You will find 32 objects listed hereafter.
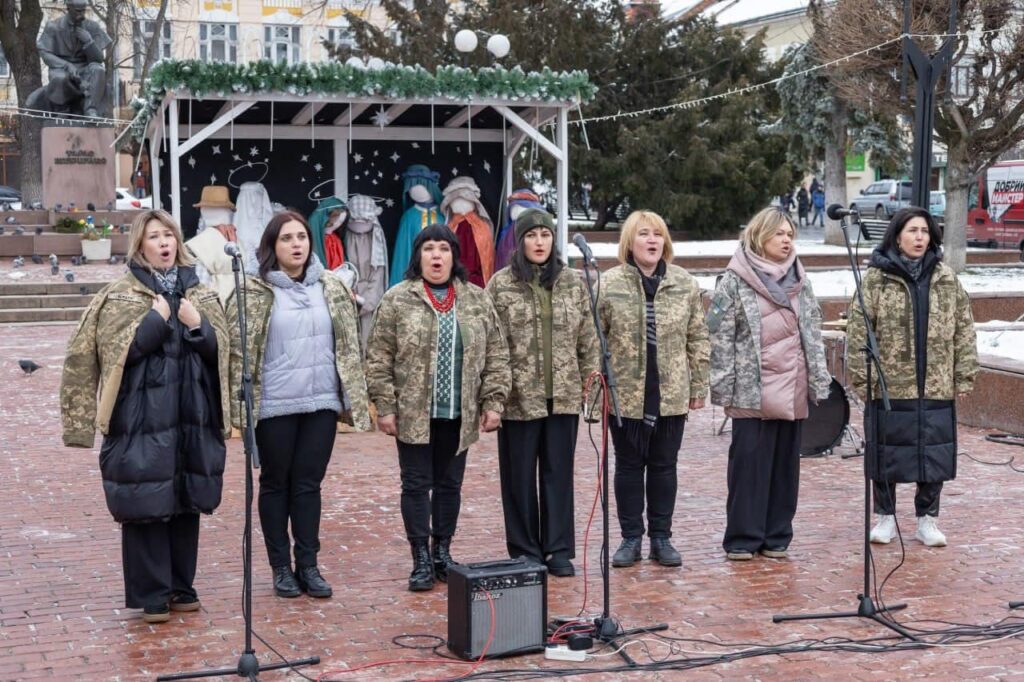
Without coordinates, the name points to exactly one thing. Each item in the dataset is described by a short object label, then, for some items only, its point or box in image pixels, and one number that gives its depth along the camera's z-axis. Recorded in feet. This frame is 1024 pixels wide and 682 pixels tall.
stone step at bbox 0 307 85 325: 63.77
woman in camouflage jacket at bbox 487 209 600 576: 22.03
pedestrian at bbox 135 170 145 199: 156.11
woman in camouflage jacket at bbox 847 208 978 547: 23.71
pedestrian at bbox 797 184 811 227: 149.38
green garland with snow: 34.27
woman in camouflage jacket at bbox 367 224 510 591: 21.31
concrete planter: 76.54
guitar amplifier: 18.17
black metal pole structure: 42.63
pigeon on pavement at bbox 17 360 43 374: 46.65
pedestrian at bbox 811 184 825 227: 145.38
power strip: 18.35
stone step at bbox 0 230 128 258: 77.82
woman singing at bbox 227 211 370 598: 20.49
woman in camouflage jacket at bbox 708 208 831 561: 23.24
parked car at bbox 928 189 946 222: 120.02
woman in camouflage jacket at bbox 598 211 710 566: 22.62
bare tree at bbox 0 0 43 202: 104.83
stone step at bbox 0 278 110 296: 66.23
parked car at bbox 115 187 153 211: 98.22
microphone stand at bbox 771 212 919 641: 19.92
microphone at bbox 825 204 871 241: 20.02
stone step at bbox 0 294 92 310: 65.10
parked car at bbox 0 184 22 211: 117.25
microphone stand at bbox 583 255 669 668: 18.45
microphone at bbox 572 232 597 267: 18.71
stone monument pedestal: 86.63
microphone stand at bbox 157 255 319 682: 17.31
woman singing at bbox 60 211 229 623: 19.15
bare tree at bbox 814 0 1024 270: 73.10
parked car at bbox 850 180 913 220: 132.46
